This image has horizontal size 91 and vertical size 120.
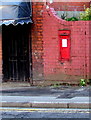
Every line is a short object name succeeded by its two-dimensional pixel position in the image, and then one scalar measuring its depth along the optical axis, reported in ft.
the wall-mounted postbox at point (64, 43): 42.83
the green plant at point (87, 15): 44.73
